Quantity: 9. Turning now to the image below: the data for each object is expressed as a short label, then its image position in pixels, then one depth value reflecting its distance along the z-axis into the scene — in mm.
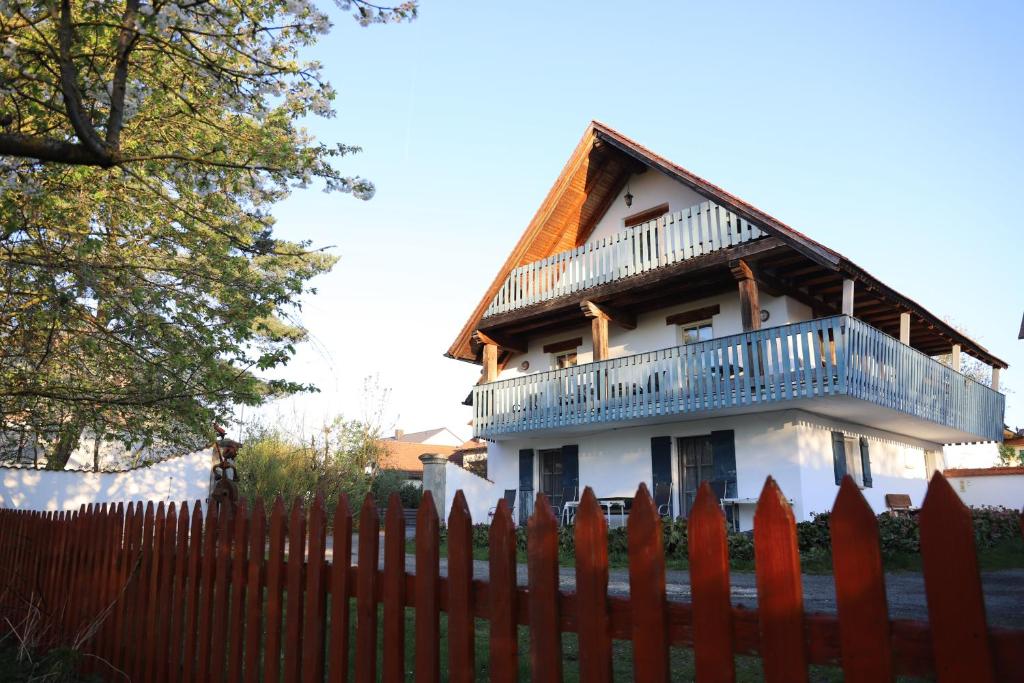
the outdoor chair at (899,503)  16391
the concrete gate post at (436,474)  18422
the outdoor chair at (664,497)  15281
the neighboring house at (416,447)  42556
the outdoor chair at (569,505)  16422
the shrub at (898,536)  10820
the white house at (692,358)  13836
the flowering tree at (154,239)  5387
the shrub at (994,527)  13305
